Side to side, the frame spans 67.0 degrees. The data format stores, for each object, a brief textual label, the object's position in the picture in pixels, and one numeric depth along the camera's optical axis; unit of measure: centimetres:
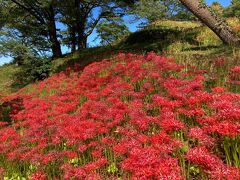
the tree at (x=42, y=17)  1282
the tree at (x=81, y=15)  1385
